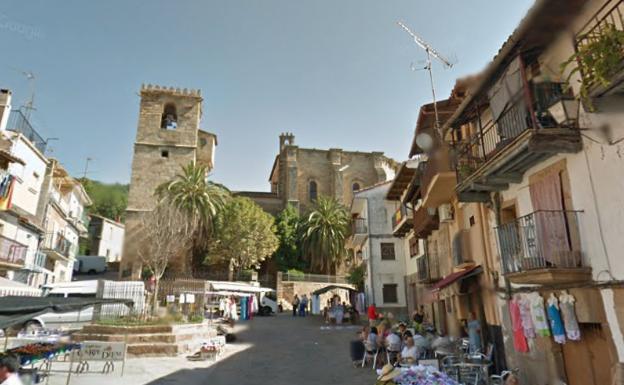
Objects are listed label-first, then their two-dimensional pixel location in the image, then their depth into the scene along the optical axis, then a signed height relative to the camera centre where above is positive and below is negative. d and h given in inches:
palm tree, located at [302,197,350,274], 1545.3 +254.4
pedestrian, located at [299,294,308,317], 1109.7 -11.2
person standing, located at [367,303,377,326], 760.3 -22.1
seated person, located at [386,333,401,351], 428.1 -41.1
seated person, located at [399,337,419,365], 349.1 -44.7
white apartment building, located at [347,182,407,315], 1003.9 +136.3
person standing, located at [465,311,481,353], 425.2 -32.8
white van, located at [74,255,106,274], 1755.7 +164.4
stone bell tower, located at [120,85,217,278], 1655.9 +688.1
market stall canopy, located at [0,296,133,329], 255.9 -3.1
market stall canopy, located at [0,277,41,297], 672.4 +22.7
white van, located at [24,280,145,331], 633.6 +11.3
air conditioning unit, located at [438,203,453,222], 534.9 +120.4
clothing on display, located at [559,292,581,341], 272.2 -9.3
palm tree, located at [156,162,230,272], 1368.1 +357.0
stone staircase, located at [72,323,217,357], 510.0 -45.9
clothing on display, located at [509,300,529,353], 340.8 -22.6
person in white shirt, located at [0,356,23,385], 201.8 -34.1
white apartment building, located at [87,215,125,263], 2007.9 +331.2
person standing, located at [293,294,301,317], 1096.2 -8.5
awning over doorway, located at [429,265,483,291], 438.3 +32.0
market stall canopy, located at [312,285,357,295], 1046.5 +40.2
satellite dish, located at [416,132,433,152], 527.7 +214.2
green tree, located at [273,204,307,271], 1588.3 +238.3
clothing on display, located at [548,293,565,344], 282.7 -11.2
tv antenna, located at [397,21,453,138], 516.8 +313.9
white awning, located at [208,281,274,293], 871.7 +33.0
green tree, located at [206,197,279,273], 1392.7 +222.2
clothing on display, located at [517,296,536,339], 324.8 -11.4
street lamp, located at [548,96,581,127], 271.1 +129.7
